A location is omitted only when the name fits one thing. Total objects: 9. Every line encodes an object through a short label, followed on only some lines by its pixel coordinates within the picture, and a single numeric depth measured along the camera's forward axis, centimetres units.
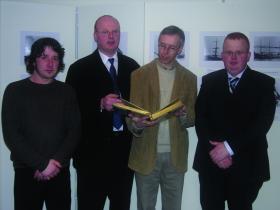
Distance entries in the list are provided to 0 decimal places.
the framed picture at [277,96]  295
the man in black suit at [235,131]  222
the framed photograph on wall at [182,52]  299
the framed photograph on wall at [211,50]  297
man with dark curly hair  217
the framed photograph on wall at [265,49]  294
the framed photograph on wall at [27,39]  295
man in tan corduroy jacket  235
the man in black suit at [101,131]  241
